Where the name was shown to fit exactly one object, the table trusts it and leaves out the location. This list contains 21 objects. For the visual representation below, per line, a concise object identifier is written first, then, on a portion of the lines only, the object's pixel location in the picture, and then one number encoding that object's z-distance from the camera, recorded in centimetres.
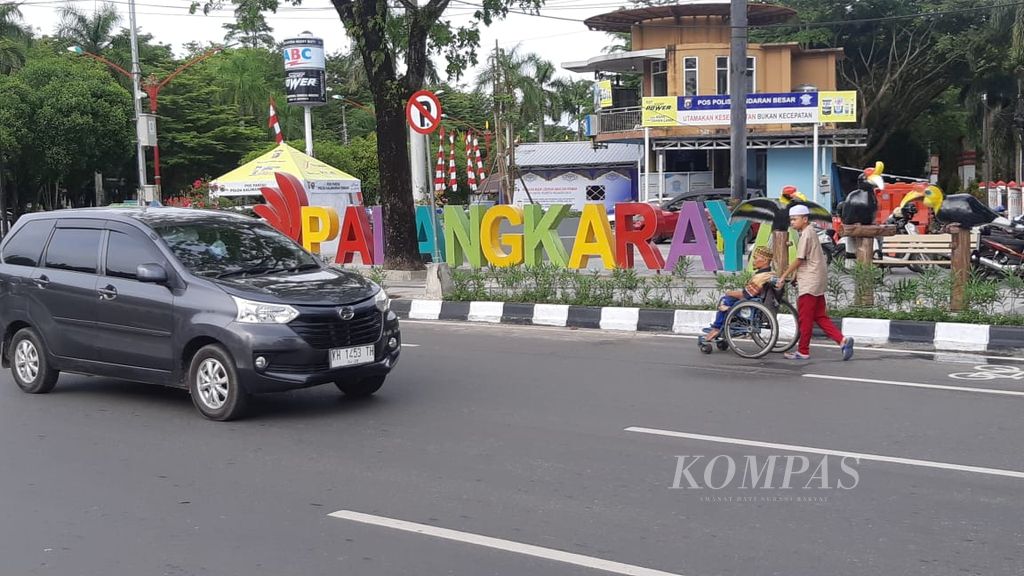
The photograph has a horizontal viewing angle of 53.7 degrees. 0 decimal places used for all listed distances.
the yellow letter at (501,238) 1723
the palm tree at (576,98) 6631
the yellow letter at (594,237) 1634
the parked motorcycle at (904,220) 1786
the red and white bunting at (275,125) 3309
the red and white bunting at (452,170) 3972
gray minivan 756
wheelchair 1022
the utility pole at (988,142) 4709
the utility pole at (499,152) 3959
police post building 3428
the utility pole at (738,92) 1627
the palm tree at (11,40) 4616
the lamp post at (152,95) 3344
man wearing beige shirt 1002
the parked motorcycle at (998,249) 1507
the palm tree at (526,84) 4927
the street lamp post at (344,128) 6770
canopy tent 2794
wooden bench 1573
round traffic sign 1438
